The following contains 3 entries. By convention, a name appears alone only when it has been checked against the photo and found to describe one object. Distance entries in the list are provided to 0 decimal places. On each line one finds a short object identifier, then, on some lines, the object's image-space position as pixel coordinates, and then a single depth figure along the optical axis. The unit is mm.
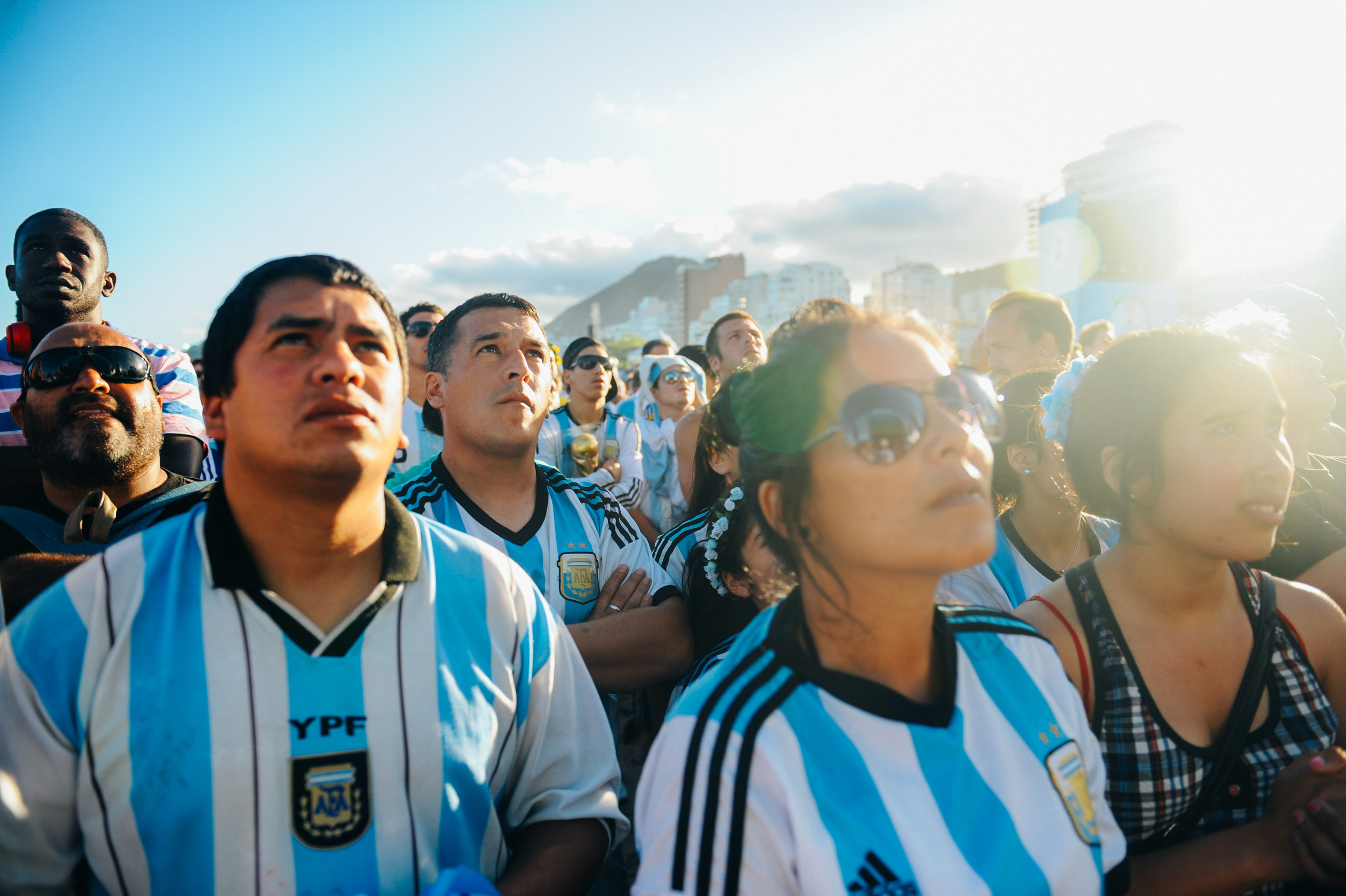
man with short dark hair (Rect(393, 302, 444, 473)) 5445
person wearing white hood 5188
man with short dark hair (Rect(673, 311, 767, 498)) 5879
